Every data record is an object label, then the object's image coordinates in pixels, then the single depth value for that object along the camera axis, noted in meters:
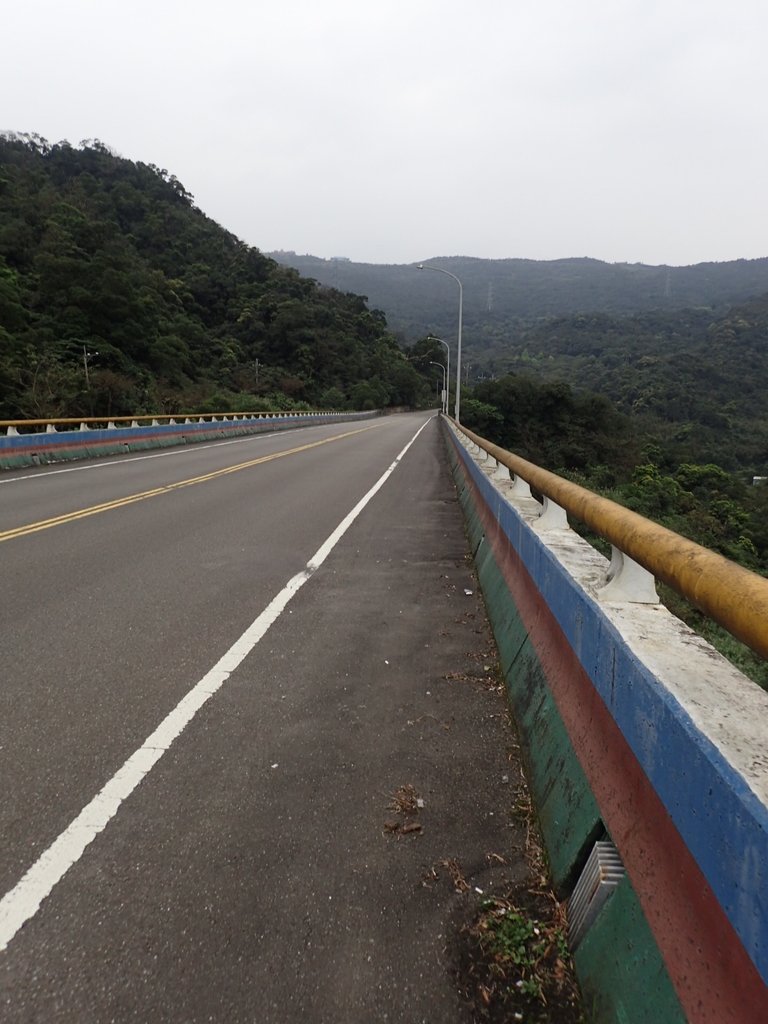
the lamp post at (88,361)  42.16
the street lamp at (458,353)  32.00
